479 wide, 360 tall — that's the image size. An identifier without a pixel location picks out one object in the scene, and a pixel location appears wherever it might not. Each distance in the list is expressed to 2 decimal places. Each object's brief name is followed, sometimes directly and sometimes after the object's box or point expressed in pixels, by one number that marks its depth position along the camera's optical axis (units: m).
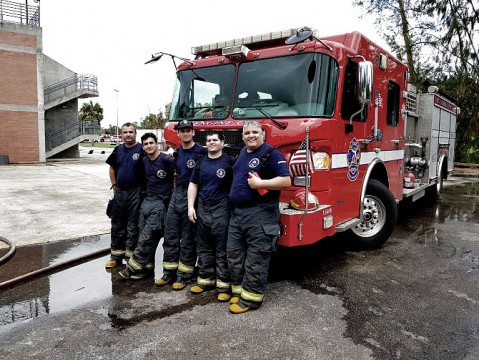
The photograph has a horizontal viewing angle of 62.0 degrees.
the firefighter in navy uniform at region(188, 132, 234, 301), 3.82
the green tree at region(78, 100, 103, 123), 71.12
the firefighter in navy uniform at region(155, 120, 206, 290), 4.11
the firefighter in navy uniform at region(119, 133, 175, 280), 4.29
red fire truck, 4.09
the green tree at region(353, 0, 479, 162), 18.34
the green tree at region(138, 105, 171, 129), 50.87
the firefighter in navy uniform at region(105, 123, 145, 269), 4.54
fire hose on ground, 4.18
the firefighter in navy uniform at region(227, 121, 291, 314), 3.56
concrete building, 21.41
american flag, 3.96
